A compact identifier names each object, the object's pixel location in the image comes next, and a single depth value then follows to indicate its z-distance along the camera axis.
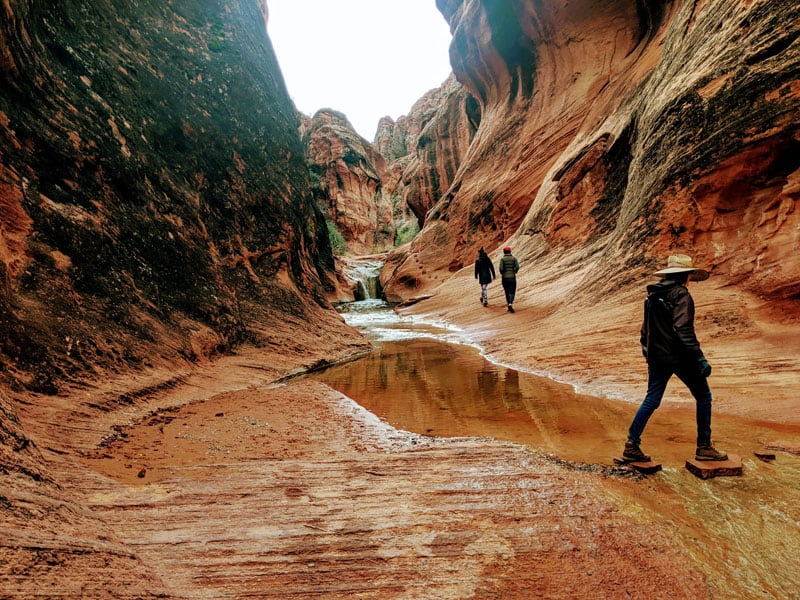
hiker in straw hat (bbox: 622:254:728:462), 3.28
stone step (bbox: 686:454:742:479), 2.94
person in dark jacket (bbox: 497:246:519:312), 12.73
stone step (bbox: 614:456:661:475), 3.07
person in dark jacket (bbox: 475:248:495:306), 14.97
